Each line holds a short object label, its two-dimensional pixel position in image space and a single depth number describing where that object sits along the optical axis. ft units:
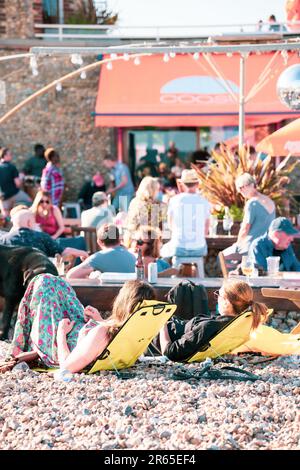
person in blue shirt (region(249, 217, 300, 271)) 29.30
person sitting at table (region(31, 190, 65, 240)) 38.27
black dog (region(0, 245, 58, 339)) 27.86
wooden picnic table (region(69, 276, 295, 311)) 28.32
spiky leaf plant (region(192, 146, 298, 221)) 41.32
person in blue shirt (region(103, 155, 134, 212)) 58.18
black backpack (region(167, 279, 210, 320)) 26.86
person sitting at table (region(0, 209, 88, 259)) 30.19
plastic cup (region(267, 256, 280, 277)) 28.71
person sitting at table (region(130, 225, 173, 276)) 28.94
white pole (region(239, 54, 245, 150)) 44.34
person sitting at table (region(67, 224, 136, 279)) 29.43
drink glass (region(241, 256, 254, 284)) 28.55
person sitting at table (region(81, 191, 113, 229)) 39.99
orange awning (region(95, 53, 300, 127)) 62.64
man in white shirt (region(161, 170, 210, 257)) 33.32
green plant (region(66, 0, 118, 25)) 72.64
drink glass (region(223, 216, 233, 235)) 39.50
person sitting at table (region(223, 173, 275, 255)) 33.47
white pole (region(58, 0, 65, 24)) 74.02
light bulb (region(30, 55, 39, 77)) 35.38
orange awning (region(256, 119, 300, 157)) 39.37
